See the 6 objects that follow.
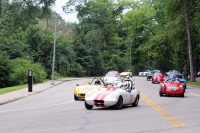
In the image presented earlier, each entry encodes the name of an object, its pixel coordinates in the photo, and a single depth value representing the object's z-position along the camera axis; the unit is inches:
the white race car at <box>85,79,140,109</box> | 681.0
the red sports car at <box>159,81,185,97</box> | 1046.4
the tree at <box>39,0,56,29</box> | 3347.2
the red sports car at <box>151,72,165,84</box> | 2004.2
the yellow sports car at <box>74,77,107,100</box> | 932.6
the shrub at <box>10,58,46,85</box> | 1920.5
